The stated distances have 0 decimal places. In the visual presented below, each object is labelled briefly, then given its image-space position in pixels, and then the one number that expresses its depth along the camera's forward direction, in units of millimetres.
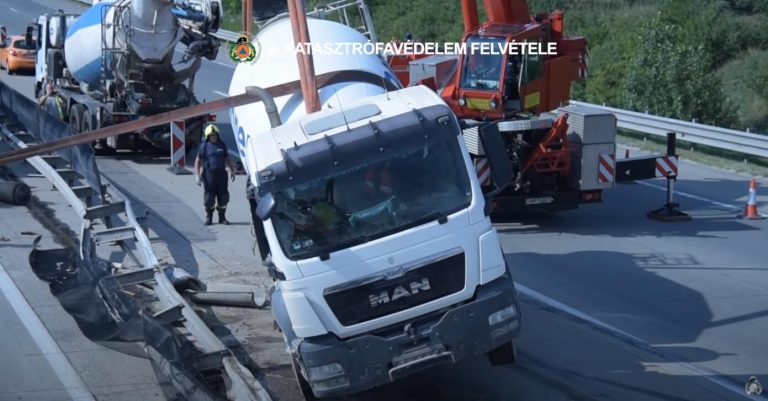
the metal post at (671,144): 17766
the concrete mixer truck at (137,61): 22156
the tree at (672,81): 27422
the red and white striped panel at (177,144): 21373
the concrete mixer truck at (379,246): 8875
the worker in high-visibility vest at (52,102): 25406
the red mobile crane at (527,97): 16922
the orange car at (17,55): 37438
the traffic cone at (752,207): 17594
